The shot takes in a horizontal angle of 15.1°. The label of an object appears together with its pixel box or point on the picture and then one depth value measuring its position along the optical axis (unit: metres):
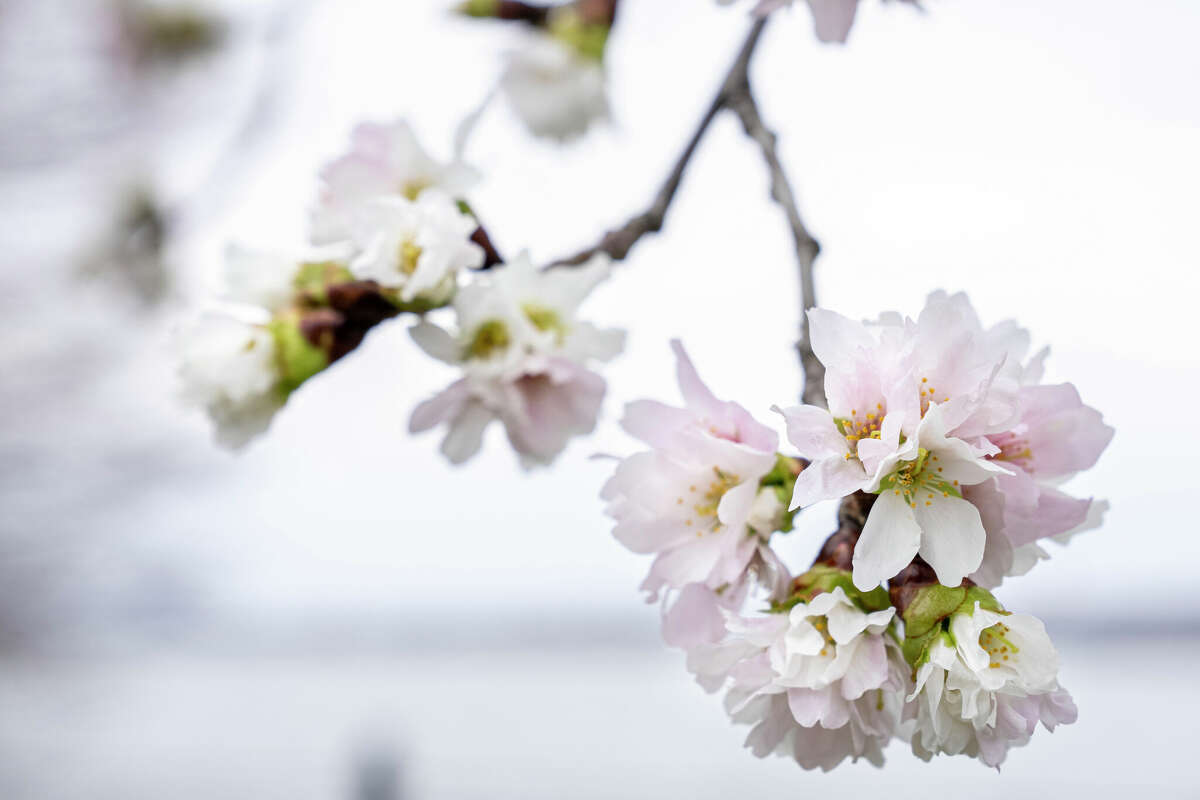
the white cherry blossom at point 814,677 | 0.72
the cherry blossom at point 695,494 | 0.73
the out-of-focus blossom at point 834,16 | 0.76
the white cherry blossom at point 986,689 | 0.71
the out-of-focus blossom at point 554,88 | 0.84
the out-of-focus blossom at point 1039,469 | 0.72
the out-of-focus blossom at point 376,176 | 0.78
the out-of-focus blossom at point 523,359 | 0.77
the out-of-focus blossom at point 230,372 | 0.76
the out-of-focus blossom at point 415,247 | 0.76
